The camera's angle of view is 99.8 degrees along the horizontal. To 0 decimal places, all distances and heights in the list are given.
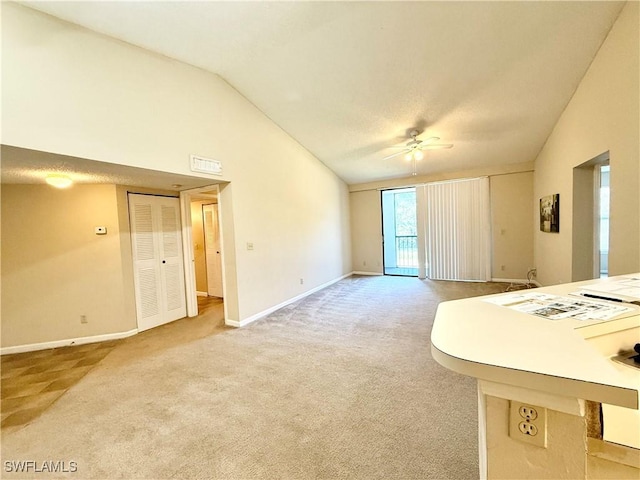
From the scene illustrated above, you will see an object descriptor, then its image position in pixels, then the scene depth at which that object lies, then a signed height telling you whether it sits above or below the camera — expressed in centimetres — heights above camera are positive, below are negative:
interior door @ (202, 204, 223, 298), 546 -29
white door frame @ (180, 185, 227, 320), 437 -29
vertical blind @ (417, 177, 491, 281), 589 -10
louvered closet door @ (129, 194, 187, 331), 384 -34
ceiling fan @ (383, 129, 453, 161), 402 +123
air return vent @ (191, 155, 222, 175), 324 +87
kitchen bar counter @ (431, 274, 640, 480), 56 -38
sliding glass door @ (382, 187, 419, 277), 809 -17
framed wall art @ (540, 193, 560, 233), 403 +12
